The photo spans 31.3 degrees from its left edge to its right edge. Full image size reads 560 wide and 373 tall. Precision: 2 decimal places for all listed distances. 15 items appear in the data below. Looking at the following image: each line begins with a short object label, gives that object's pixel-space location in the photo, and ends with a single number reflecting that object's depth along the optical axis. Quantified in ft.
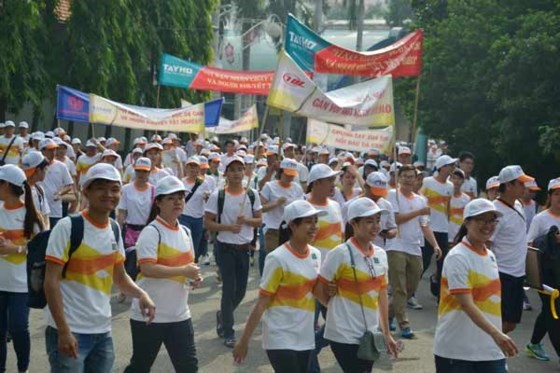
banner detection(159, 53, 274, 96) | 71.56
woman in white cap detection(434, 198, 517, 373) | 20.06
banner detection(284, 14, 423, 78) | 39.65
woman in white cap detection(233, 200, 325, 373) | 20.53
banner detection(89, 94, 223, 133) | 58.75
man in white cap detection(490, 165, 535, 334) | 29.22
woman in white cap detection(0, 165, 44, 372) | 24.00
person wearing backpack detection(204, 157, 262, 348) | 31.55
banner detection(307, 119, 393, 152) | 52.03
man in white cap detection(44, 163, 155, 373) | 18.26
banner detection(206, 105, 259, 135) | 78.48
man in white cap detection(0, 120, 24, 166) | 62.54
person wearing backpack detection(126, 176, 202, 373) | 21.61
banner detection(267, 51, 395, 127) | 34.17
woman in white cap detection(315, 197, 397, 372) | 20.85
